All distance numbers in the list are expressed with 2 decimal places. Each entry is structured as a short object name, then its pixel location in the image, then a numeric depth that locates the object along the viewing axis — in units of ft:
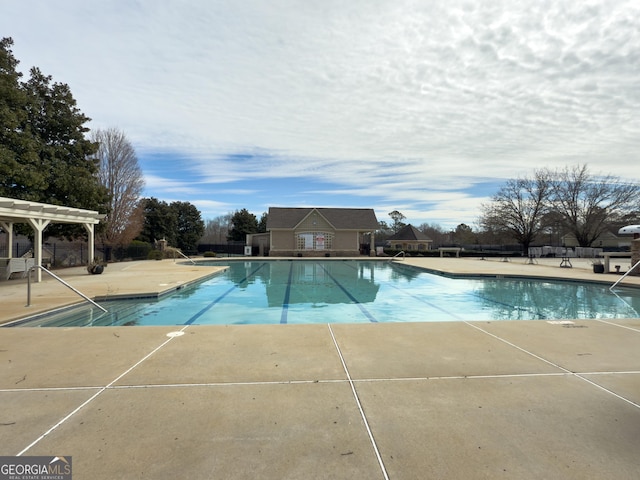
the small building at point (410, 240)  143.84
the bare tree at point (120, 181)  89.20
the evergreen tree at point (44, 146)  49.60
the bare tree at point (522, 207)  124.47
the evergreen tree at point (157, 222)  118.11
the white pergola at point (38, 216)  38.52
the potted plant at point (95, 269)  52.70
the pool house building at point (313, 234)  106.93
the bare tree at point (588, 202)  121.60
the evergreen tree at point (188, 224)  134.00
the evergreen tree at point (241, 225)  141.08
